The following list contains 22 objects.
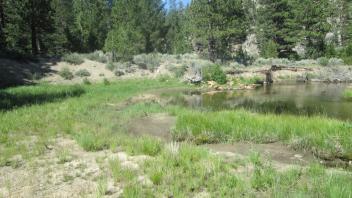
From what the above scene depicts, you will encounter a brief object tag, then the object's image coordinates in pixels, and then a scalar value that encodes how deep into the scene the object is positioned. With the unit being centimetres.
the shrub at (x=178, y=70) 3594
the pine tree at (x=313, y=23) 5050
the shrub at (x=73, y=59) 3628
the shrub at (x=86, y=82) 3064
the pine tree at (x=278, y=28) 5184
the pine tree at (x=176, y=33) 6106
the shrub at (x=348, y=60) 4346
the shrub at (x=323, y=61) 4341
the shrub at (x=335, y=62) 4335
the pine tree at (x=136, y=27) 3897
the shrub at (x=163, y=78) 3352
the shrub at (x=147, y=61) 3972
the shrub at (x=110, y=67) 3653
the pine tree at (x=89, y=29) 4894
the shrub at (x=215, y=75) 3212
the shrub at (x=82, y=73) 3384
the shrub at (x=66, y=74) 3267
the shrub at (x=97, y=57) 3838
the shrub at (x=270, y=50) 5091
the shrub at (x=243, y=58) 4712
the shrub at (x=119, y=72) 3581
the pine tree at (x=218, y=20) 4441
